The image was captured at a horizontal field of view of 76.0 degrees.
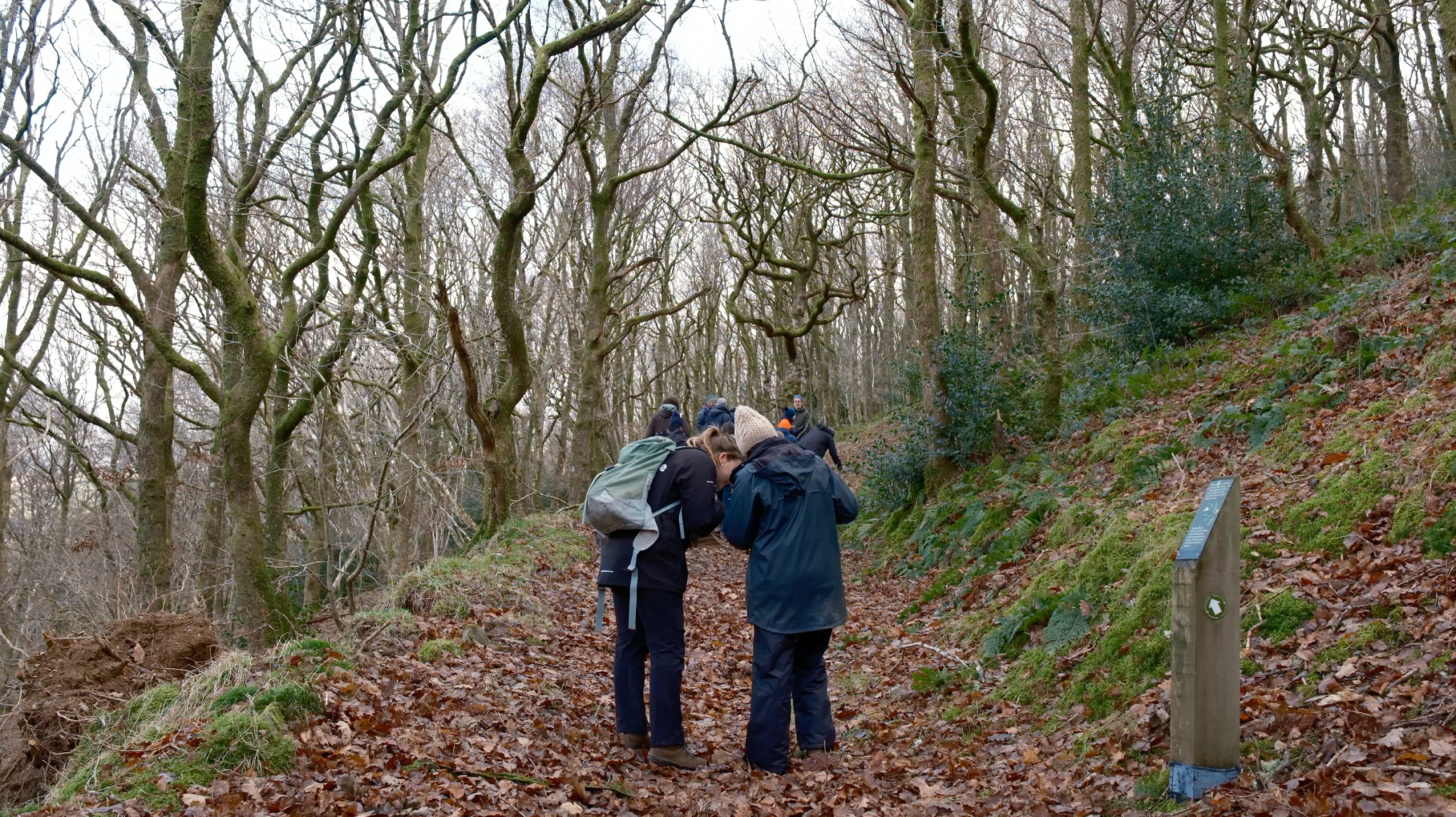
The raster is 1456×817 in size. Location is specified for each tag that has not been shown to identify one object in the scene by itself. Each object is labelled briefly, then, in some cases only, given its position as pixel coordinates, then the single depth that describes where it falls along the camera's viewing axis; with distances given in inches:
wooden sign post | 144.9
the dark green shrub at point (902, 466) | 541.6
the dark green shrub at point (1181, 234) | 509.0
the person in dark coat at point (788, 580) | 211.2
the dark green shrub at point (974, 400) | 502.0
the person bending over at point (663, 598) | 216.7
